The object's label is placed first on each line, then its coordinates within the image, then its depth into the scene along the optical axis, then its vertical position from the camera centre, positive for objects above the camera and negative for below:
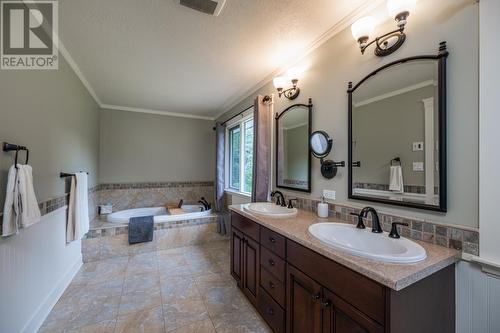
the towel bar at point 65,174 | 2.13 -0.09
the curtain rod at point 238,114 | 3.15 +0.88
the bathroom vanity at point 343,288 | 0.85 -0.60
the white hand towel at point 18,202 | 1.26 -0.23
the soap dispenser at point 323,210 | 1.75 -0.36
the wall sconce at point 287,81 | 2.12 +0.89
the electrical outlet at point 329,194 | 1.77 -0.23
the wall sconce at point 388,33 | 1.22 +0.89
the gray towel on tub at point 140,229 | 3.02 -0.93
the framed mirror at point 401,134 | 1.15 +0.22
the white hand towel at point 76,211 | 2.26 -0.50
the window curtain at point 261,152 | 2.54 +0.18
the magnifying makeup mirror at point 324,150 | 1.77 +0.15
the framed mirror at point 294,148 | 2.06 +0.21
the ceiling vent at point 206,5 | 1.44 +1.15
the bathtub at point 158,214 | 3.23 -0.83
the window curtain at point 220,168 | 3.95 -0.03
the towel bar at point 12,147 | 1.30 +0.12
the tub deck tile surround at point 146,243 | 2.84 -1.07
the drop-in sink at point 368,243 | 0.93 -0.42
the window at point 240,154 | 3.47 +0.23
